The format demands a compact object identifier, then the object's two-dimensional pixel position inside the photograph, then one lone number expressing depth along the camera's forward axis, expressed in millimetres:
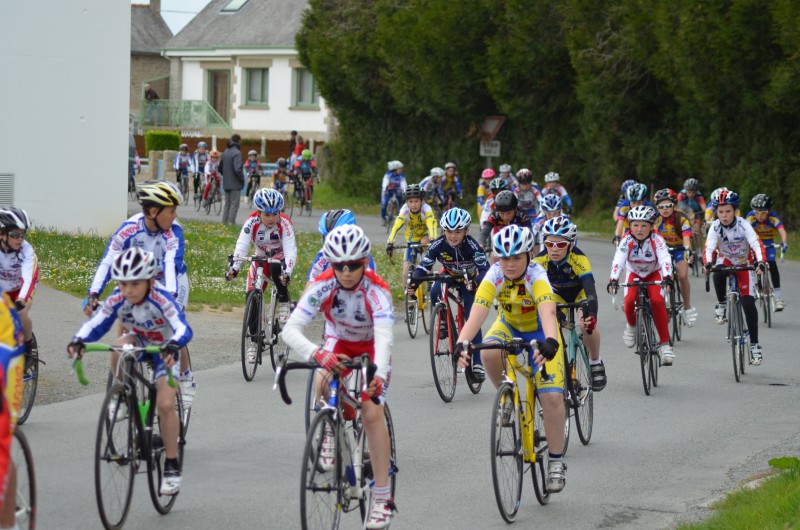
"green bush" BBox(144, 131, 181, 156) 54281
